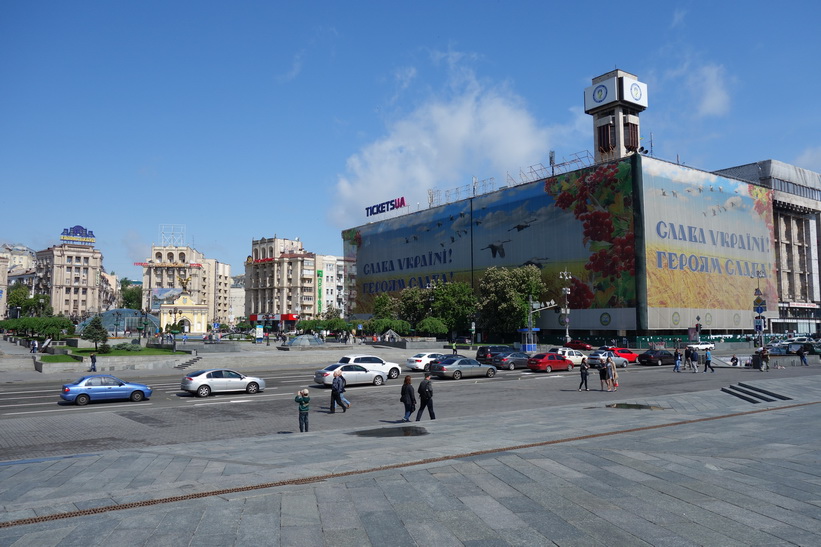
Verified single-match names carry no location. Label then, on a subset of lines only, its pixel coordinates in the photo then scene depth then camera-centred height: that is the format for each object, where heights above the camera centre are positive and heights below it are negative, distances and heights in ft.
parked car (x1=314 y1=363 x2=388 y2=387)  101.86 -10.51
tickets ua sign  352.03 +67.63
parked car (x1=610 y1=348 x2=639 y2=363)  167.45 -11.92
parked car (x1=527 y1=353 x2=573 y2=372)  137.08 -11.58
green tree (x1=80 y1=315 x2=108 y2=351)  162.09 -3.50
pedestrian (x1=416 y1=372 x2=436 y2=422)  62.80 -8.82
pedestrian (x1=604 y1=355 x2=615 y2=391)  94.79 -9.08
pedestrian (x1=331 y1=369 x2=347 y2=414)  71.10 -8.91
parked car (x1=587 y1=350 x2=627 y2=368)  144.66 -11.94
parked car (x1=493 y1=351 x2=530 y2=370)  142.51 -11.33
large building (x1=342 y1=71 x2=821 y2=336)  234.99 +34.76
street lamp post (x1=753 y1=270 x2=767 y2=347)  167.14 +0.23
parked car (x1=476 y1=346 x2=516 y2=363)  148.66 -9.97
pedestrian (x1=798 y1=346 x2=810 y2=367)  150.02 -11.77
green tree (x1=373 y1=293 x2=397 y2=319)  310.24 +4.81
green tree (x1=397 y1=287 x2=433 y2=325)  290.97 +5.52
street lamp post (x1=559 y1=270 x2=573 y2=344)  234.91 +15.22
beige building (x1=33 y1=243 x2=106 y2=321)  491.72 +35.94
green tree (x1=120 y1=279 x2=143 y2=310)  650.84 +19.92
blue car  80.74 -10.13
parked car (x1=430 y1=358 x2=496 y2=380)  116.16 -10.97
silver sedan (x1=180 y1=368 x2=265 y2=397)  90.07 -10.21
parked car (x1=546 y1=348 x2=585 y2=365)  146.92 -10.43
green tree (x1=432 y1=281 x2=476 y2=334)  272.51 +4.65
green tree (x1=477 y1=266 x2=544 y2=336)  247.29 +8.31
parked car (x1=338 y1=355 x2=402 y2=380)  107.90 -8.62
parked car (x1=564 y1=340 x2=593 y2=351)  207.44 -11.45
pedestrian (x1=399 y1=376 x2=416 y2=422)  62.85 -8.94
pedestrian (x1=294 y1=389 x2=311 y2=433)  56.90 -8.80
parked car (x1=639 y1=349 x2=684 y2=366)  163.02 -12.70
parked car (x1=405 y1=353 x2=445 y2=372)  136.36 -10.64
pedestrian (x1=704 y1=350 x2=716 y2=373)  135.23 -11.25
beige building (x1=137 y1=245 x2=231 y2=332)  522.88 +44.54
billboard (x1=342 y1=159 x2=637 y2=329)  236.84 +35.82
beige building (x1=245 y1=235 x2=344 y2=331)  488.44 +30.22
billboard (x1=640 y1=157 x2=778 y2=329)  235.20 +28.33
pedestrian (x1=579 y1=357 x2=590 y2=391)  96.23 -9.59
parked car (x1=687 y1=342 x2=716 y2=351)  198.26 -11.91
